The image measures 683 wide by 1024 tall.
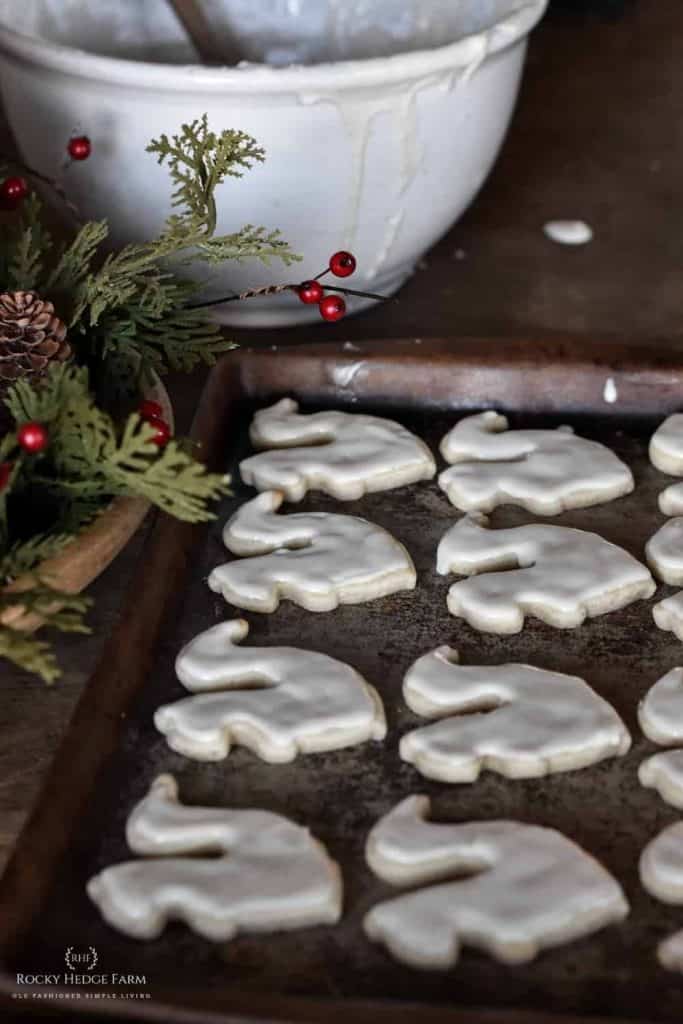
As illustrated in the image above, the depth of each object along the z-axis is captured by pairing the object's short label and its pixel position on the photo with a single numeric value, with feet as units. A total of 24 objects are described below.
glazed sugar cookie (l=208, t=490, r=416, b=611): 2.78
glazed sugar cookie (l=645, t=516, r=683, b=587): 2.82
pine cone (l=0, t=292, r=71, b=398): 2.66
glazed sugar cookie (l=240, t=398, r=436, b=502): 3.12
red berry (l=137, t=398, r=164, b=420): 2.68
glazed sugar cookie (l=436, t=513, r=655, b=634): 2.74
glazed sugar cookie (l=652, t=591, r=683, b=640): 2.70
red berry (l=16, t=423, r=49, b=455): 2.23
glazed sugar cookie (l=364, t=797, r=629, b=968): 2.05
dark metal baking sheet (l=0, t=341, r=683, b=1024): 2.00
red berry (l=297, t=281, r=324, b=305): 2.90
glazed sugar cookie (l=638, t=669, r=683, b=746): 2.43
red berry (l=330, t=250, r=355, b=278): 2.91
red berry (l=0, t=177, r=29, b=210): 3.01
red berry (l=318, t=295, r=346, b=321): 2.93
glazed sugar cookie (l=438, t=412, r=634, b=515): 3.08
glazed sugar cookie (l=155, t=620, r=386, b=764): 2.41
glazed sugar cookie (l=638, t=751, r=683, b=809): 2.30
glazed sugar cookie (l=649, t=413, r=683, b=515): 3.15
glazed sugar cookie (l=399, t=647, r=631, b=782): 2.37
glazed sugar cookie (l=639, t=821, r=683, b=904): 2.12
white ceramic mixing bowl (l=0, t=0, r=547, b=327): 3.34
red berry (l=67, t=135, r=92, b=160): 3.22
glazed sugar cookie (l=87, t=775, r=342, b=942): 2.08
